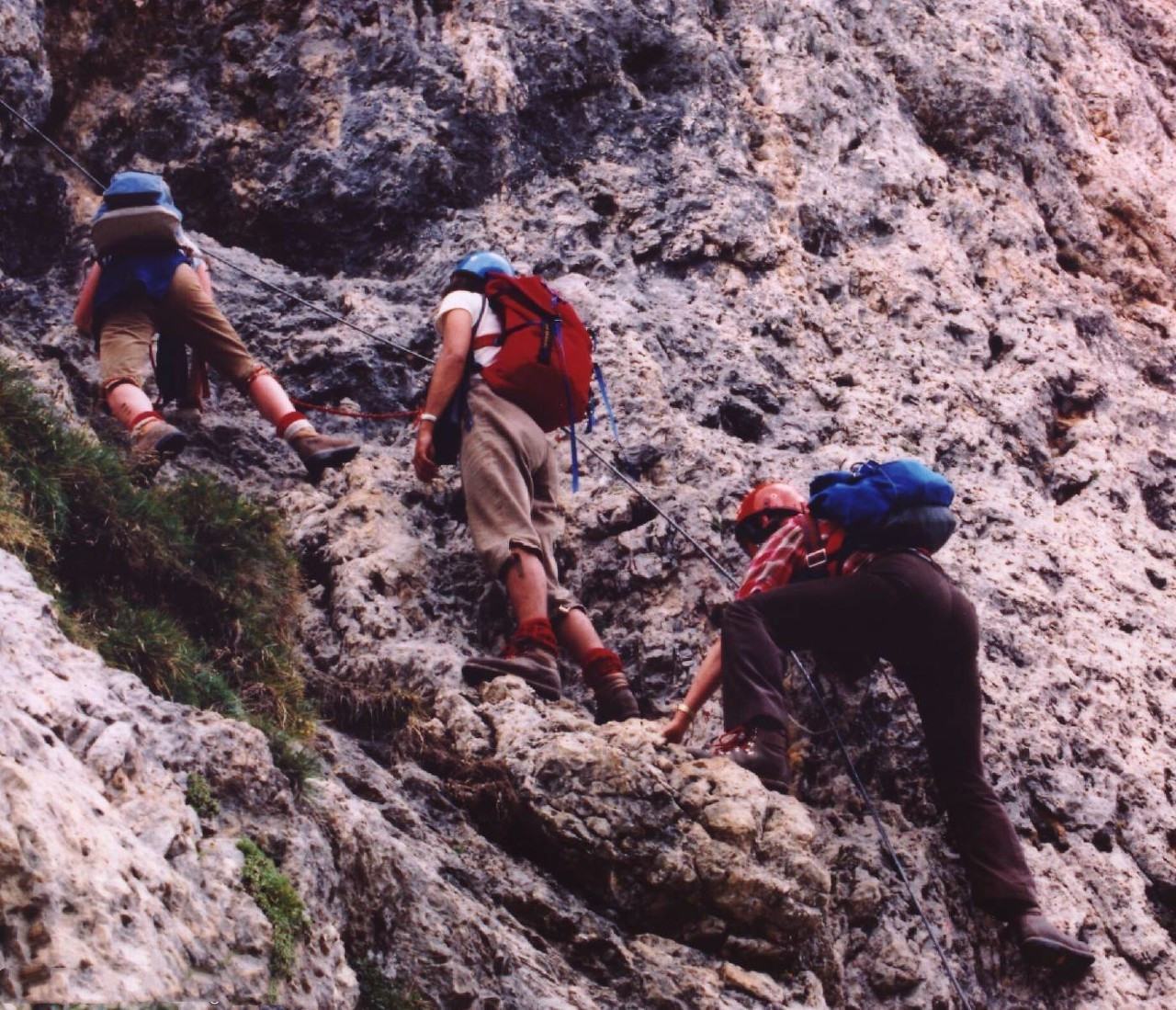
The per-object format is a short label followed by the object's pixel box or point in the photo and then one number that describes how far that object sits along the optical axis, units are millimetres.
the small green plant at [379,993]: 4926
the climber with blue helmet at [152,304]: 7977
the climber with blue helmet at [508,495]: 7184
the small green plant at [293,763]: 5371
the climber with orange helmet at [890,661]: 6770
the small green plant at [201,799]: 4789
